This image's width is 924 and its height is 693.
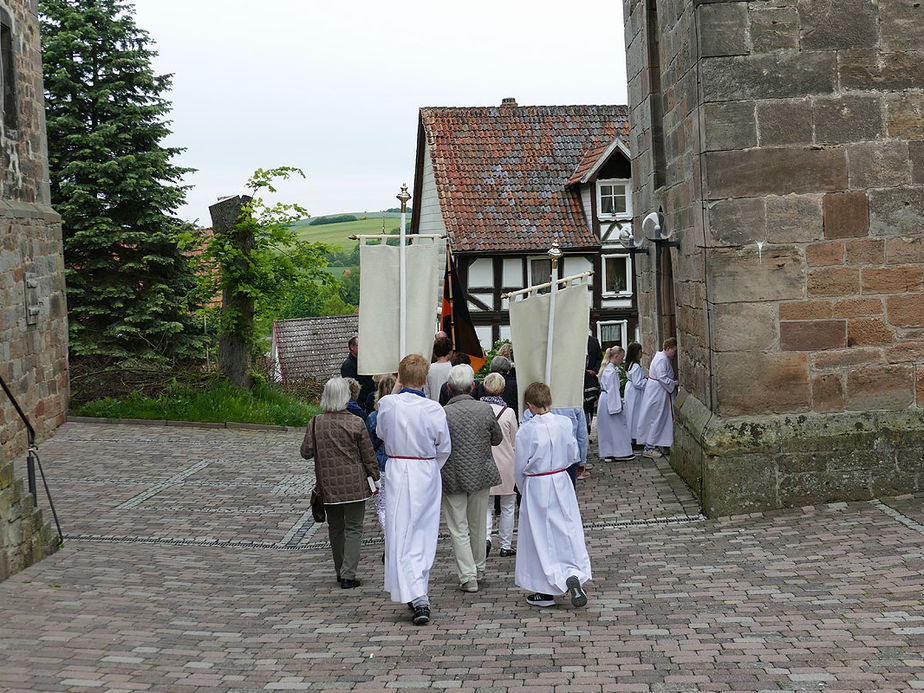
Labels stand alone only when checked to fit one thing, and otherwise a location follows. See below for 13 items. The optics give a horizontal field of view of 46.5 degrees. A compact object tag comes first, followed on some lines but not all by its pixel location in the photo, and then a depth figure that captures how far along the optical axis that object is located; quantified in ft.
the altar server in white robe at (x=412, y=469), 24.45
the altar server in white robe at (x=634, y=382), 45.32
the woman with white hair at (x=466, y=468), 25.88
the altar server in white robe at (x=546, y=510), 24.47
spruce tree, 73.77
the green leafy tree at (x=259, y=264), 62.69
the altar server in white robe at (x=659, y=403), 42.68
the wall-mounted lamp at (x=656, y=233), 39.63
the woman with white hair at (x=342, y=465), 26.81
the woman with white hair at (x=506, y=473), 29.94
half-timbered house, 97.19
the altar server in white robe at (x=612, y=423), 44.86
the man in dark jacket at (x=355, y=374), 38.99
